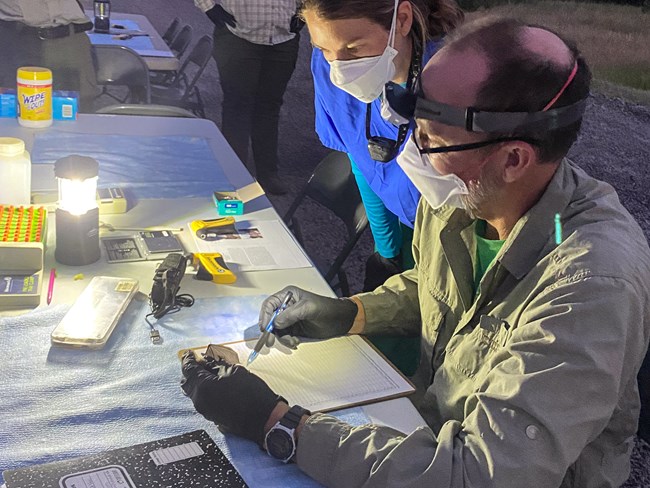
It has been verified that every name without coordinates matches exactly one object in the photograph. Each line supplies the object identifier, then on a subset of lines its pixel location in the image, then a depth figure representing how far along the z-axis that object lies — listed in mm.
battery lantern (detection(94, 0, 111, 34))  4312
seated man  986
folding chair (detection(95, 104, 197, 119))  2666
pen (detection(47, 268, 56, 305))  1404
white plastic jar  1725
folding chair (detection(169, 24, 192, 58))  4977
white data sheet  1200
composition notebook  938
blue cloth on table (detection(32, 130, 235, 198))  2033
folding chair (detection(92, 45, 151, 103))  3593
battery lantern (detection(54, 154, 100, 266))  1522
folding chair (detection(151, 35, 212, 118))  4050
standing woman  1656
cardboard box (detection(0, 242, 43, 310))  1360
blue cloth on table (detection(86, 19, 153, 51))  4000
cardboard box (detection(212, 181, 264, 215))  1896
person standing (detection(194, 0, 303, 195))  3750
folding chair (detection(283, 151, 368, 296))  2270
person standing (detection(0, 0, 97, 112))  3195
